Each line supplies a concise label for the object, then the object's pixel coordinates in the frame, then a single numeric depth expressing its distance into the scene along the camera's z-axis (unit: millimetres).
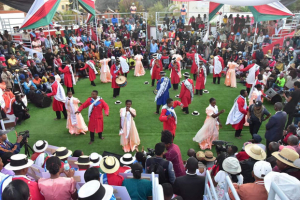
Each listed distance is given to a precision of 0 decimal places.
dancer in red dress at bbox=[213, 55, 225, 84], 11789
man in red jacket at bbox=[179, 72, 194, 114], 8406
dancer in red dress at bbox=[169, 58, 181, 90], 10672
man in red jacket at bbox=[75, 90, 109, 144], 6609
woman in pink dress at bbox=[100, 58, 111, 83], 12484
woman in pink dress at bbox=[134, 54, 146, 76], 13797
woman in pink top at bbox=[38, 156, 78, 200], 3074
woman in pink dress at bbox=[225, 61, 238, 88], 11680
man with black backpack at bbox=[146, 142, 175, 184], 3832
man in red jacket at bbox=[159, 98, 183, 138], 5955
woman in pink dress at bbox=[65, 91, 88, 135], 7258
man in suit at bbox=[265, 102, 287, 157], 5605
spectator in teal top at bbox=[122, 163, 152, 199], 3398
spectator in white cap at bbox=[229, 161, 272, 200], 2903
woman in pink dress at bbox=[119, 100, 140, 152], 6199
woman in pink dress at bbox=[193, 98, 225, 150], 6387
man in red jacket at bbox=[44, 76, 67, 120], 7941
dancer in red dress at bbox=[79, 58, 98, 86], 11688
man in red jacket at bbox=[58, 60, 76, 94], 10234
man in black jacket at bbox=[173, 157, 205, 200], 3539
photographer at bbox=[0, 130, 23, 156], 4773
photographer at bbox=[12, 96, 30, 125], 8094
